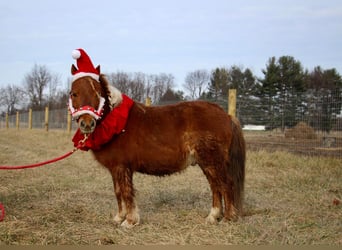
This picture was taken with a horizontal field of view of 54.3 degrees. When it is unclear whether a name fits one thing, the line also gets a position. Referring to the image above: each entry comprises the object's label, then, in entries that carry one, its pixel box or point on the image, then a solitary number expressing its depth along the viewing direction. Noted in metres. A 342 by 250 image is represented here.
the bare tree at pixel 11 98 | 63.88
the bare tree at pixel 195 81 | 68.25
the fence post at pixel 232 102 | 9.96
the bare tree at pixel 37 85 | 59.88
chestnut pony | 4.38
